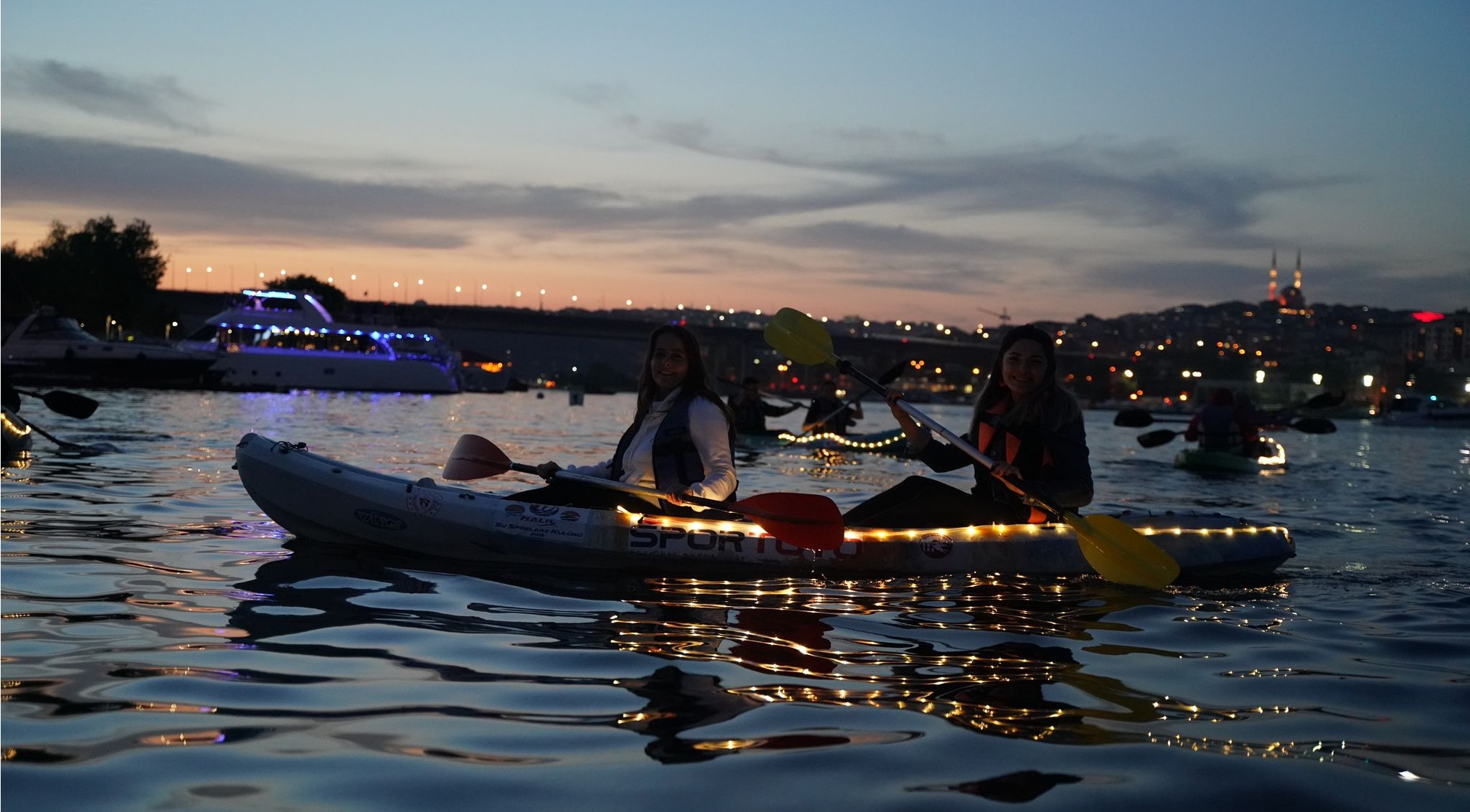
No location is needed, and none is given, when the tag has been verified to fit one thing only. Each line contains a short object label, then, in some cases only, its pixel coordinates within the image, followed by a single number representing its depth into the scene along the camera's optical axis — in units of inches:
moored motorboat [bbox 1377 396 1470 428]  2859.3
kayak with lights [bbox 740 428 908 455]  874.8
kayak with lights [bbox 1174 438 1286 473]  765.9
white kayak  287.1
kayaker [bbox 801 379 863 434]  868.6
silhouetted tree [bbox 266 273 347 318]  4675.2
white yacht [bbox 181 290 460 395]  2596.0
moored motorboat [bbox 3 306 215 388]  2000.5
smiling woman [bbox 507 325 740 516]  283.7
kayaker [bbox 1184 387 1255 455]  786.2
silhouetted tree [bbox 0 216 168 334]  2851.9
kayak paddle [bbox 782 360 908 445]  506.6
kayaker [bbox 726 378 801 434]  890.7
